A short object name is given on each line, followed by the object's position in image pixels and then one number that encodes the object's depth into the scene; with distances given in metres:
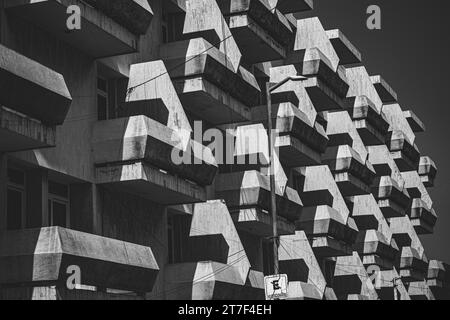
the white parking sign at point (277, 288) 29.50
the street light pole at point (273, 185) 32.06
